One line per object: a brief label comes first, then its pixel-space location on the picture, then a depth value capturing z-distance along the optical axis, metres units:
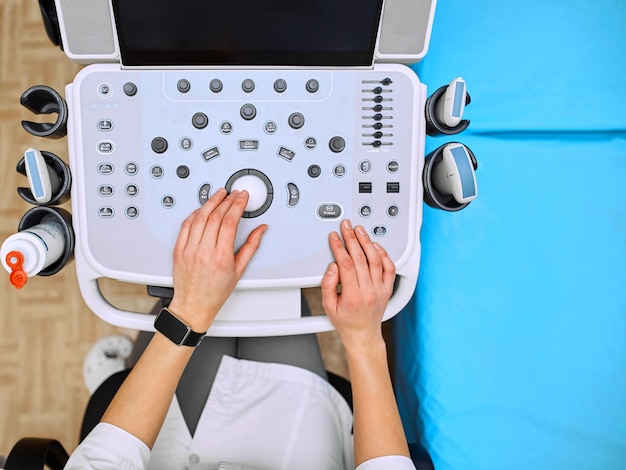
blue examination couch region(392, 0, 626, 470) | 0.88
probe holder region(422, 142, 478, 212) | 0.76
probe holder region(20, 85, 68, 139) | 0.72
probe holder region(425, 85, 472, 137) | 0.75
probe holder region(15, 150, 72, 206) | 0.75
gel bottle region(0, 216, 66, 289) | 0.67
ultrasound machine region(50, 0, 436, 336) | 0.74
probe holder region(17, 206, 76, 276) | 0.75
